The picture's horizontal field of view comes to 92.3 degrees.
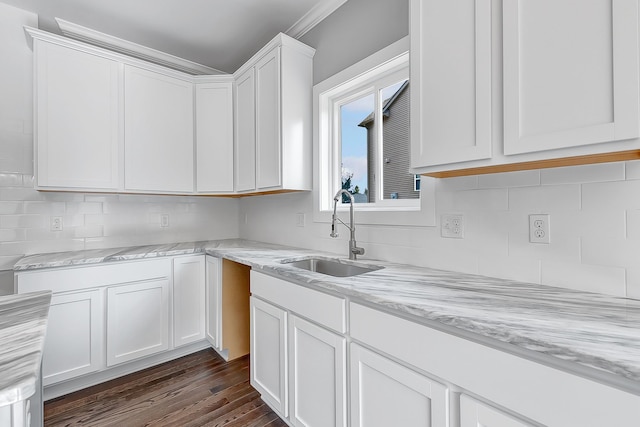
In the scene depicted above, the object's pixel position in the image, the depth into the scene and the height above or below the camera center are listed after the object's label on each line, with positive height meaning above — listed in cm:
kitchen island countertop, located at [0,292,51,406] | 57 -31
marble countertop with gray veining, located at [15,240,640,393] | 67 -30
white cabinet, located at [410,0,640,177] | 83 +41
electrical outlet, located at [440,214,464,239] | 147 -7
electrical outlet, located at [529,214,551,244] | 120 -7
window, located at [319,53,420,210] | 188 +51
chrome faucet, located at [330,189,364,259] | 185 -13
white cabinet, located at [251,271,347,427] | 130 -68
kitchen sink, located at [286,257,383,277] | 175 -33
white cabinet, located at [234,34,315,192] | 220 +74
